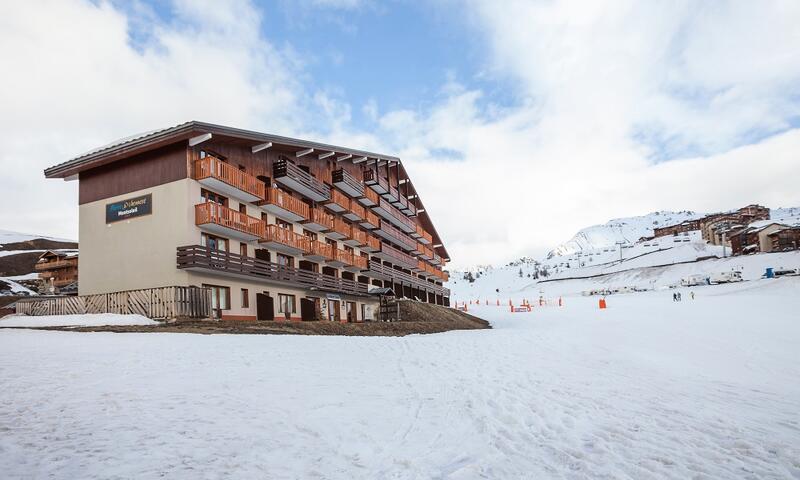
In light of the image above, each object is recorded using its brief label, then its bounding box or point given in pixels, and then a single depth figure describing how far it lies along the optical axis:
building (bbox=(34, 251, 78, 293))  46.75
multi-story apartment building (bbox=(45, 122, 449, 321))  23.75
